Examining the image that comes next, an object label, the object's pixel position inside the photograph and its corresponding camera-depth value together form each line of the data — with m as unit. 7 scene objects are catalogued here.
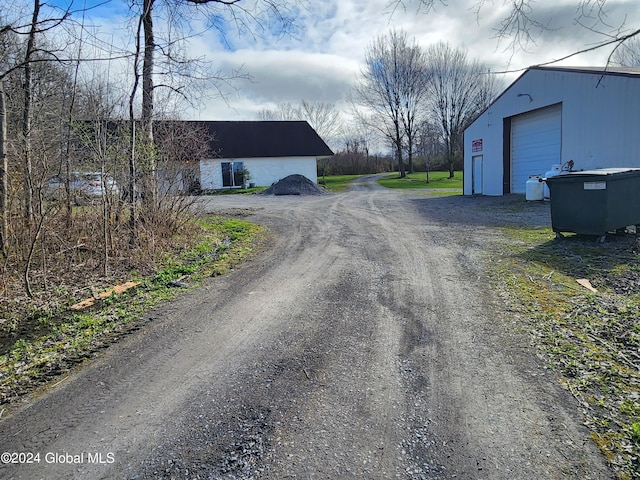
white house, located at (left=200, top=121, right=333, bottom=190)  33.16
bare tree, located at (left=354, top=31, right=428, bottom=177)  43.19
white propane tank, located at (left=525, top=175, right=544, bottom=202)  16.47
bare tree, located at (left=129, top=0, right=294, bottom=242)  8.04
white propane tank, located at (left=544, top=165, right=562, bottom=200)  16.14
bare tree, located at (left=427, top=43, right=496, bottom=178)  45.25
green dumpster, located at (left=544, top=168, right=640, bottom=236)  7.68
